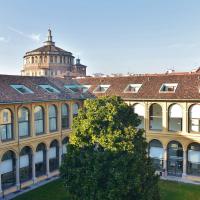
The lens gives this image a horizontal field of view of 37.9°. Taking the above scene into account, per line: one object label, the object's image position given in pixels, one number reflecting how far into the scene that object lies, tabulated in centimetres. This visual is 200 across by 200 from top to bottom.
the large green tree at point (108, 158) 1985
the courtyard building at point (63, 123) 3055
